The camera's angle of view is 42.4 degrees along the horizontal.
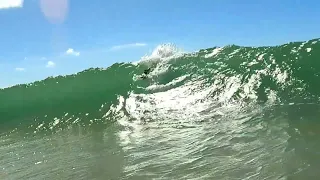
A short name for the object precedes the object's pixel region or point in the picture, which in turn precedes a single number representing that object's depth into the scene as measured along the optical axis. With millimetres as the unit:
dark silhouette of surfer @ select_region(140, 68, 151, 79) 20422
